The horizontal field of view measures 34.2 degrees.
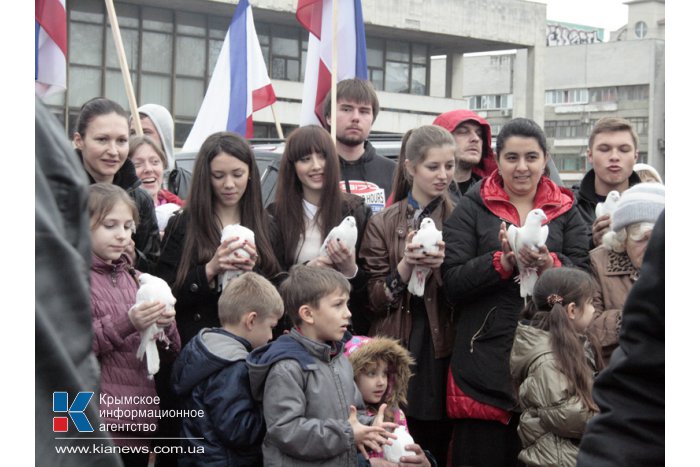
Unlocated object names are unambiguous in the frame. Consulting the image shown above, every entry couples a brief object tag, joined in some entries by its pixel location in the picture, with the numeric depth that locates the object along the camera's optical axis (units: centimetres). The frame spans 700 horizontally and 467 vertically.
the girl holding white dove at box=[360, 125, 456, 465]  517
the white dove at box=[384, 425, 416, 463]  443
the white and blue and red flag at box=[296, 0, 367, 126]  734
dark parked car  708
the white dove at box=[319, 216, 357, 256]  499
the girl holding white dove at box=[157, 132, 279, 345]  484
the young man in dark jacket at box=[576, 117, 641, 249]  568
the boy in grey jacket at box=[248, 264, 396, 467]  417
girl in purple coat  446
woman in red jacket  497
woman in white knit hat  475
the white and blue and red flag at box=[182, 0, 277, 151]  850
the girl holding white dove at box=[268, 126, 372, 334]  520
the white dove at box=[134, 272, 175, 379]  446
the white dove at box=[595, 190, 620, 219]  533
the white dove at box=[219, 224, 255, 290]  481
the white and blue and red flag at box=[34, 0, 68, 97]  654
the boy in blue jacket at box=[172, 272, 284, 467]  438
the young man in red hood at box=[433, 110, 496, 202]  616
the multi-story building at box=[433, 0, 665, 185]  4656
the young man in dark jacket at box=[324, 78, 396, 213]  614
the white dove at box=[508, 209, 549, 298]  475
